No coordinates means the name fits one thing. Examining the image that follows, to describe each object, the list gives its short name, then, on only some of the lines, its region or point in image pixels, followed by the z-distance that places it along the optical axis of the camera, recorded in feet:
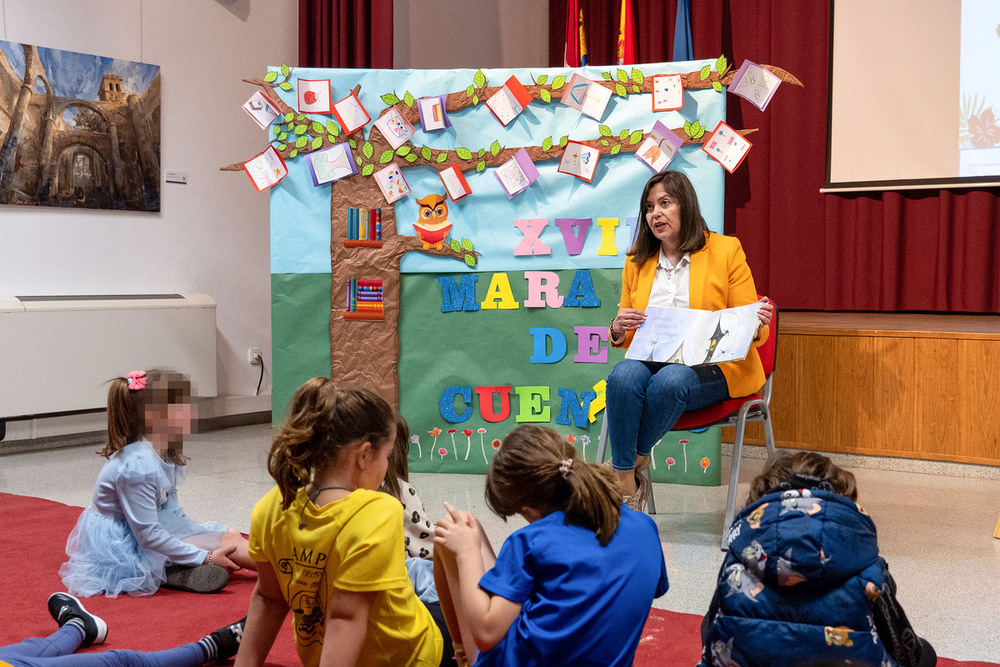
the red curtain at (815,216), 13.38
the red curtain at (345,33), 15.14
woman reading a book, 7.91
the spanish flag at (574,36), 16.81
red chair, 8.15
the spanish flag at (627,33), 15.98
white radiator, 12.89
